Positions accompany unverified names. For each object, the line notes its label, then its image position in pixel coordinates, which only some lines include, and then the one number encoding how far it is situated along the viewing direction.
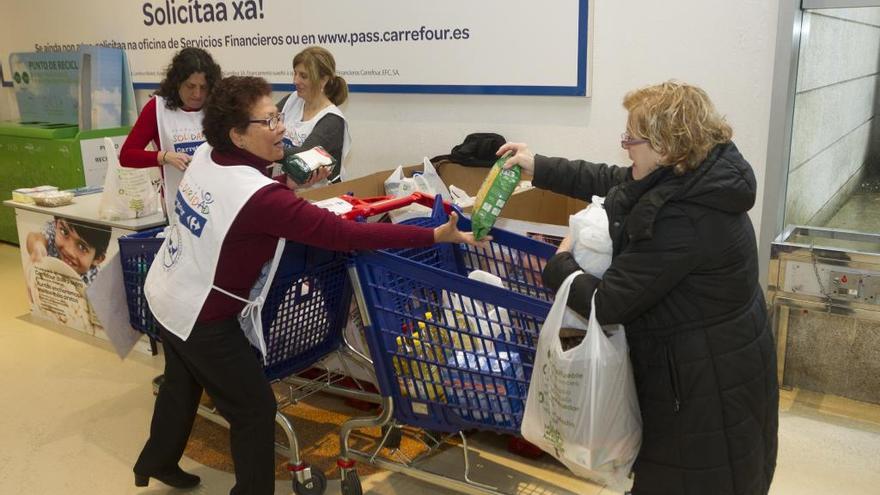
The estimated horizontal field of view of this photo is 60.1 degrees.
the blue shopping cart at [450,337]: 2.08
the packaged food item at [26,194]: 4.36
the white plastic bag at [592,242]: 1.86
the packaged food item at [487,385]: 2.11
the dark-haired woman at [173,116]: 3.35
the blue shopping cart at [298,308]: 2.38
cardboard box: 3.33
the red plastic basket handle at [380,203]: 2.33
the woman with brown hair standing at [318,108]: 3.36
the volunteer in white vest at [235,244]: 2.12
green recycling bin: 5.44
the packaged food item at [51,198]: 4.22
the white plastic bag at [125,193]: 3.78
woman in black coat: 1.67
